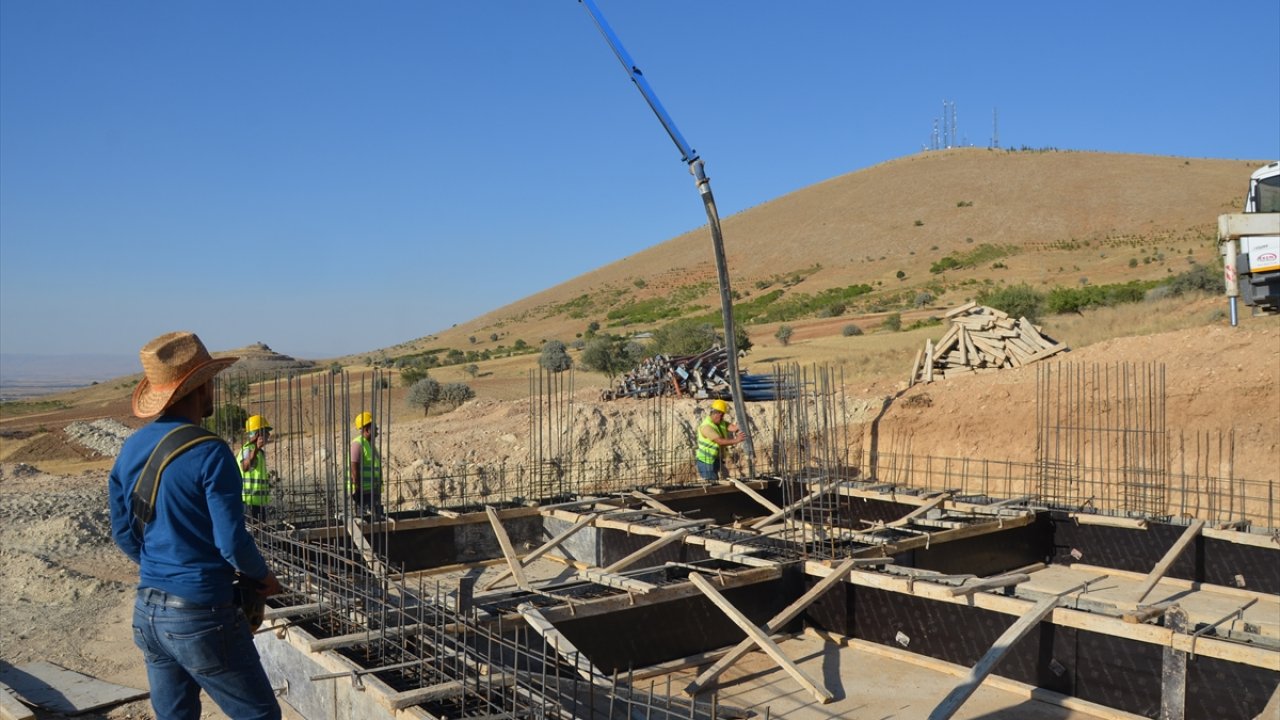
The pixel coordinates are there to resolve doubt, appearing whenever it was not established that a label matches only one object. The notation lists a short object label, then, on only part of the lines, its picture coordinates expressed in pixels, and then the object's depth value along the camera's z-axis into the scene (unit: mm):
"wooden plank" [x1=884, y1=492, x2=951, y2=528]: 8020
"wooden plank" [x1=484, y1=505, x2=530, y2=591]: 6930
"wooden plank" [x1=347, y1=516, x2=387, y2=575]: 5355
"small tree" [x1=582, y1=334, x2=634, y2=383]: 25703
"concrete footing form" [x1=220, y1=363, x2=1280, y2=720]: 4633
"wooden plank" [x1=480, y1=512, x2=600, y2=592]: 7397
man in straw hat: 2893
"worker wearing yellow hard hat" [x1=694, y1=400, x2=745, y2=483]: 10242
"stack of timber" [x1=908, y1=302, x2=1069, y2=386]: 14367
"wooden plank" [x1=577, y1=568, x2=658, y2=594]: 6152
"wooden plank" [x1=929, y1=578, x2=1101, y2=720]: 4449
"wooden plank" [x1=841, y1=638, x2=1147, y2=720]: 5351
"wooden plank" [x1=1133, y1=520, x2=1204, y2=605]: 6592
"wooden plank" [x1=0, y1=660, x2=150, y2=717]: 5242
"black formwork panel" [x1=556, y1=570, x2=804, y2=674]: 5898
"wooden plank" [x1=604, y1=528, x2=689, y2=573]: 6896
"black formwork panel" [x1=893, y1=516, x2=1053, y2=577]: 7715
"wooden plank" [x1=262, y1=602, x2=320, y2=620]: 4988
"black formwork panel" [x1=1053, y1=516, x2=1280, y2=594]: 7581
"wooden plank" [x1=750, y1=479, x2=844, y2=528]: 7483
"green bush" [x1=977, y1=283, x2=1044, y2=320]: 22391
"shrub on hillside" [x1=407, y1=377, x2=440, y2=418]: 22047
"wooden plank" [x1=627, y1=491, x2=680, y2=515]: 8967
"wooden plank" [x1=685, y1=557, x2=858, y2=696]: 5457
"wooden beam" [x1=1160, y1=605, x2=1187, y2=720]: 4992
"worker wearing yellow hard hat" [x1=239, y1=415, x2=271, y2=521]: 7387
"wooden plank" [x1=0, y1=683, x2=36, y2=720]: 4781
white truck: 11391
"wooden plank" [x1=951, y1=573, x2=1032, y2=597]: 5855
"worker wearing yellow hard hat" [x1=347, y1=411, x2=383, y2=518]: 7535
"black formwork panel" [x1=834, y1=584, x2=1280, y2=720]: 4859
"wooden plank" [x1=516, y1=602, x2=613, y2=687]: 4984
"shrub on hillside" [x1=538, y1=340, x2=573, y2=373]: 28484
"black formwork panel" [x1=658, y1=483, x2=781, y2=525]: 9812
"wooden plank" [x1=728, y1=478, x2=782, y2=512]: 9345
